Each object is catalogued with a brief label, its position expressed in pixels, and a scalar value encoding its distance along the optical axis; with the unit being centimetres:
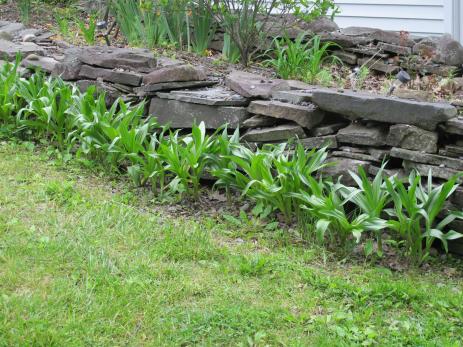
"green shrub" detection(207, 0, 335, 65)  684
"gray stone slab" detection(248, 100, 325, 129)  539
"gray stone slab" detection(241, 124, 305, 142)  546
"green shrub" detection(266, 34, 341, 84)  645
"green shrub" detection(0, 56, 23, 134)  659
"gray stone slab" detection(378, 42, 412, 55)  692
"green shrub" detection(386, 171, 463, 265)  443
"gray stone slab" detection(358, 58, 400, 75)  683
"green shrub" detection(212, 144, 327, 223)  489
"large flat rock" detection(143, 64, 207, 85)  630
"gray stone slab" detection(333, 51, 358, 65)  714
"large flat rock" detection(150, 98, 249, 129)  584
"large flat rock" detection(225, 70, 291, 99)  581
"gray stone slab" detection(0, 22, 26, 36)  888
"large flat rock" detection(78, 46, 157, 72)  672
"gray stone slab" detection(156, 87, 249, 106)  588
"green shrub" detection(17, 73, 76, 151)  628
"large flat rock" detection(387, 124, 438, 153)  482
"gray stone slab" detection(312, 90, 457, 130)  475
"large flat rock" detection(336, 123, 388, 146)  505
